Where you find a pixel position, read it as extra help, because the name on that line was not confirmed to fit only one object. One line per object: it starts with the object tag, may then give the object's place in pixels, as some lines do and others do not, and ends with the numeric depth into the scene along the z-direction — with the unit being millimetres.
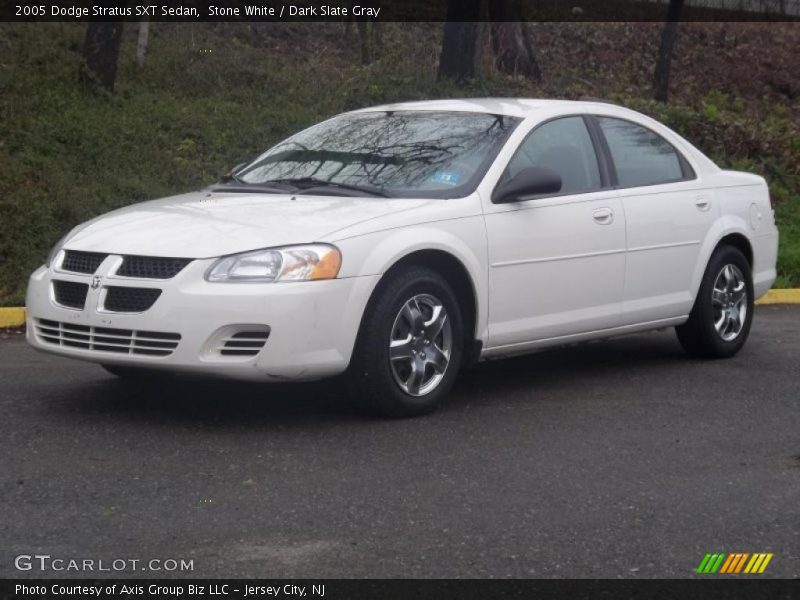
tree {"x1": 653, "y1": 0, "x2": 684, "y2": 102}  21156
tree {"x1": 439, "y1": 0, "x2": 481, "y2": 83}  18203
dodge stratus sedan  6414
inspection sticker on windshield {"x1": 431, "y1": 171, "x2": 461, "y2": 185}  7332
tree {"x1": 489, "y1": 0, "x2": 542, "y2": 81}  21250
